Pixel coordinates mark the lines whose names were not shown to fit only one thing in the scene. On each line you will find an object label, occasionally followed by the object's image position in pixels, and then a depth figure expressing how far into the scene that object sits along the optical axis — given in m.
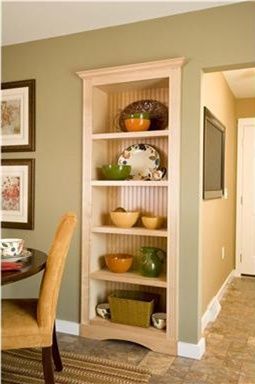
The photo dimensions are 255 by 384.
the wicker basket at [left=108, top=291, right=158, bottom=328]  2.60
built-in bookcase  2.47
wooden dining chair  1.81
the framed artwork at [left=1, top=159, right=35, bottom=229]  3.00
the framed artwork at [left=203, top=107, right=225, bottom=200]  2.86
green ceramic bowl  2.67
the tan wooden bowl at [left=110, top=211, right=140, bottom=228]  2.67
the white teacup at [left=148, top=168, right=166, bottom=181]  2.62
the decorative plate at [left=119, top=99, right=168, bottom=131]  2.73
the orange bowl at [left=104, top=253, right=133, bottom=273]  2.71
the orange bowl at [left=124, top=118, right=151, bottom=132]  2.62
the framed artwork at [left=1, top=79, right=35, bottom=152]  2.99
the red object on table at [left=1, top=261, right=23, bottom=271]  1.71
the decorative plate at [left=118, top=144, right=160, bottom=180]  2.77
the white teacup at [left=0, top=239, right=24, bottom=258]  1.88
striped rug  2.13
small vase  2.61
